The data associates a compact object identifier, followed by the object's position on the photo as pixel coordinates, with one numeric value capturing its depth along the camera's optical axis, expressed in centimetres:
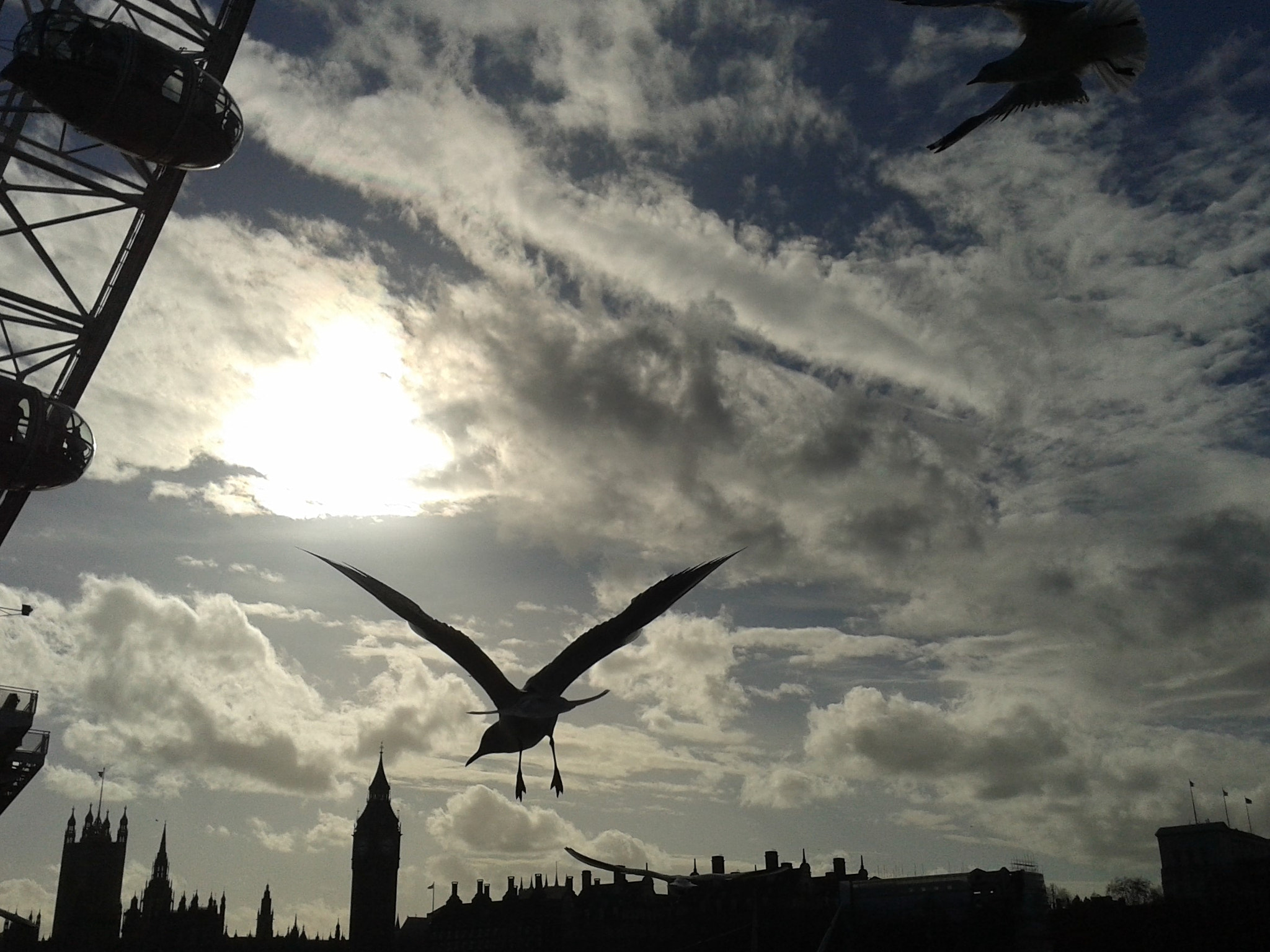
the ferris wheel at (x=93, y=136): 2306
